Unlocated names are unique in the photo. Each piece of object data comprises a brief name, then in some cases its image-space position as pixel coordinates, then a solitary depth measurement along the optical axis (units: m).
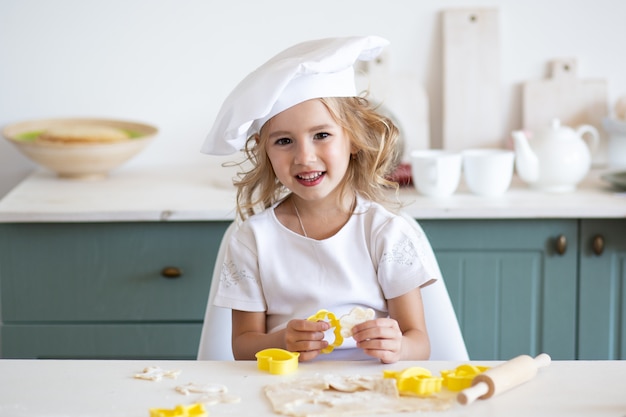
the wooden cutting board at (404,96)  2.97
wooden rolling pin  1.65
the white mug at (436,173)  2.60
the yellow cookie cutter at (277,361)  1.78
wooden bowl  2.78
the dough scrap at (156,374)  1.77
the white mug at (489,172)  2.62
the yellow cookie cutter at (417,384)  1.71
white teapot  2.67
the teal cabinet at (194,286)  2.58
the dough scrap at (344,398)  1.66
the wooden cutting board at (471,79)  2.95
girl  1.98
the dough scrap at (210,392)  1.70
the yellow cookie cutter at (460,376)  1.72
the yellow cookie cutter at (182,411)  1.64
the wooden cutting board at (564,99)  2.98
